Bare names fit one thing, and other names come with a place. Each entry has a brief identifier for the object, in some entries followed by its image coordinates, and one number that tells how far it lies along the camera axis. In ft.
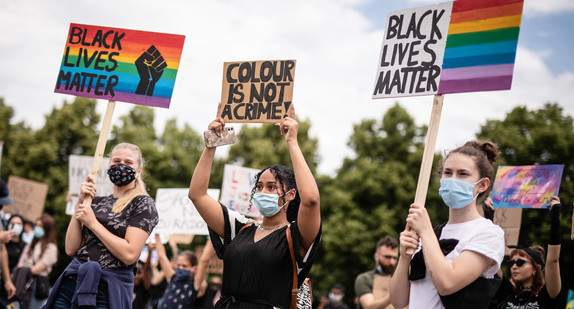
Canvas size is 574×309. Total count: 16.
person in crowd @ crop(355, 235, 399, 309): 21.76
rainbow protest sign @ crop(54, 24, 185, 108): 16.48
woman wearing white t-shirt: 10.04
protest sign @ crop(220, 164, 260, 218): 32.73
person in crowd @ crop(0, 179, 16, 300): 28.18
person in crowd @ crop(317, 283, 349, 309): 50.19
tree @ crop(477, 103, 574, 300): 68.80
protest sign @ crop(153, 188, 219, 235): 30.48
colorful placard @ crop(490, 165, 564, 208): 20.83
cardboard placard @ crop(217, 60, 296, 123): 13.71
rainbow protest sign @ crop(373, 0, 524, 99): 12.16
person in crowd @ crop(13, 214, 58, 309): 31.12
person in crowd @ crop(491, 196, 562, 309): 16.65
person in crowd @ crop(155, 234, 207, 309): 26.84
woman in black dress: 11.62
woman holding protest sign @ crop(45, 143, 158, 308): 13.75
